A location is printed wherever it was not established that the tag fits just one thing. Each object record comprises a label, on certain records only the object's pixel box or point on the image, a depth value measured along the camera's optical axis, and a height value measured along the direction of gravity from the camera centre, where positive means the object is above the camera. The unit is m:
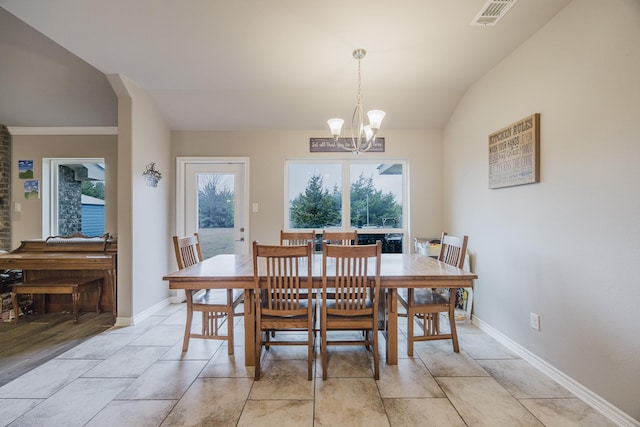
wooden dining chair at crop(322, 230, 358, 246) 3.14 -0.26
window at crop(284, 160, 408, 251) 4.10 +0.27
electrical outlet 2.26 -0.88
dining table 2.09 -0.49
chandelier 2.30 +0.76
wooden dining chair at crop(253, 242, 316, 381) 1.95 -0.61
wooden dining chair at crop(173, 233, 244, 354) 2.42 -0.77
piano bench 3.10 -0.81
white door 4.01 +0.15
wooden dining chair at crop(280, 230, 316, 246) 3.14 -0.27
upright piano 3.21 -0.54
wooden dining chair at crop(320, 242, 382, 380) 1.99 -0.65
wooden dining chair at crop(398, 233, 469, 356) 2.38 -0.78
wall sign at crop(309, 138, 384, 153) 3.98 +0.95
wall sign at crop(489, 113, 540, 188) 2.28 +0.52
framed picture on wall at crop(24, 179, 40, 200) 4.16 +0.37
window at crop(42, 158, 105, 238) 4.25 +0.27
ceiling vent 2.00 +1.47
